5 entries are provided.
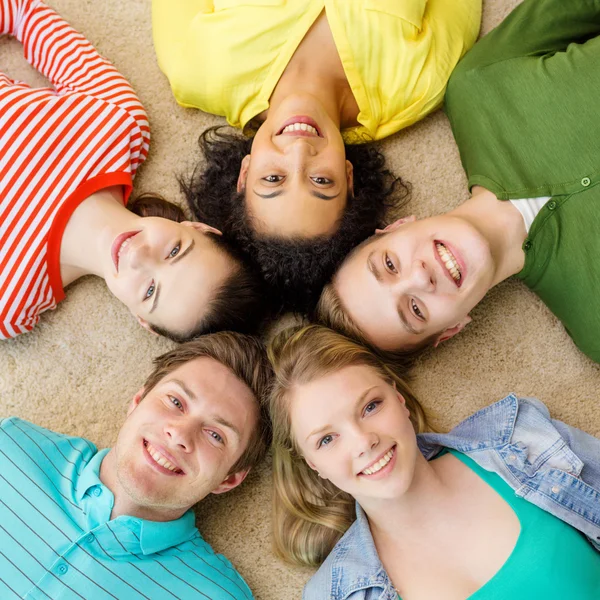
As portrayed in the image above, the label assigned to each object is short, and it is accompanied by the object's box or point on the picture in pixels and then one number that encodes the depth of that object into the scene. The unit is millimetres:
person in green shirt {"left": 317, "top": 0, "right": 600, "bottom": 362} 1574
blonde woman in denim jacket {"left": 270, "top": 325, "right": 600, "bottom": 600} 1445
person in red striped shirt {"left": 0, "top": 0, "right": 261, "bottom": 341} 1669
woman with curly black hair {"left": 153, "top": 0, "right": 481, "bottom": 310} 1657
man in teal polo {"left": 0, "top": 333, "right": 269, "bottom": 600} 1514
